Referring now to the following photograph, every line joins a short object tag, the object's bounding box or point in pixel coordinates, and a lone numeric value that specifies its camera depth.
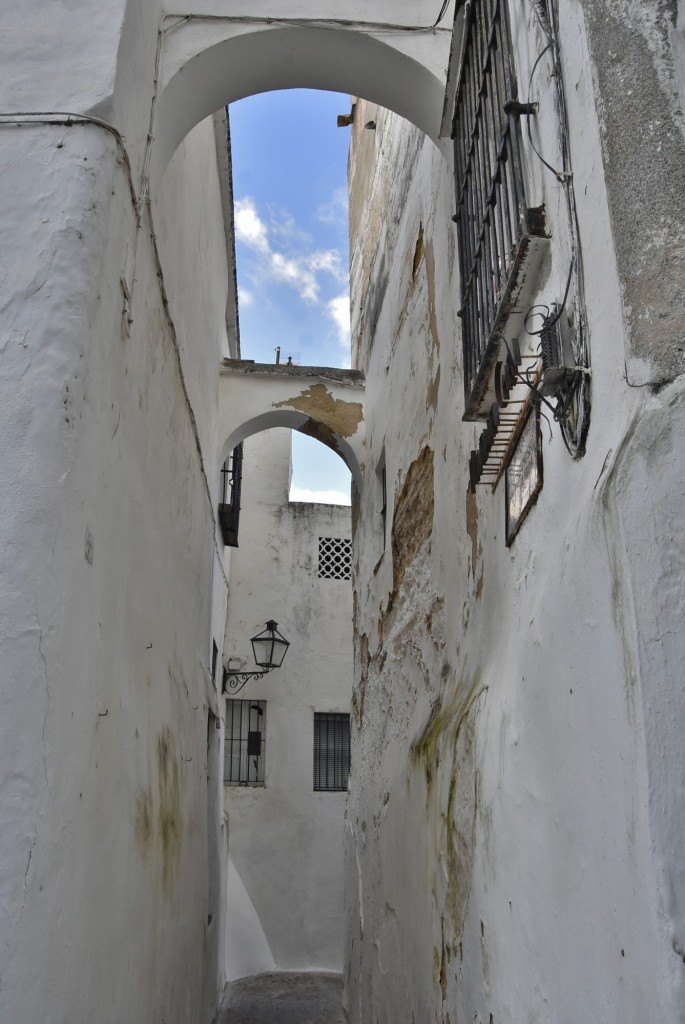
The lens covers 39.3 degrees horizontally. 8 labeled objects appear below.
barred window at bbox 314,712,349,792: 11.55
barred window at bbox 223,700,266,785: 11.34
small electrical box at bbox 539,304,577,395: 2.79
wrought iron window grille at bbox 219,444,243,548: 9.22
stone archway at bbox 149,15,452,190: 4.85
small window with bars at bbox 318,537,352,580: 12.85
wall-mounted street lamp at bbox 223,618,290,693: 9.45
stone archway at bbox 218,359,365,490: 8.84
